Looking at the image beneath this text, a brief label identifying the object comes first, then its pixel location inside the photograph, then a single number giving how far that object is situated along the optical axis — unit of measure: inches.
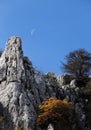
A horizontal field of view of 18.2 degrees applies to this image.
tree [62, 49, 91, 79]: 2432.0
